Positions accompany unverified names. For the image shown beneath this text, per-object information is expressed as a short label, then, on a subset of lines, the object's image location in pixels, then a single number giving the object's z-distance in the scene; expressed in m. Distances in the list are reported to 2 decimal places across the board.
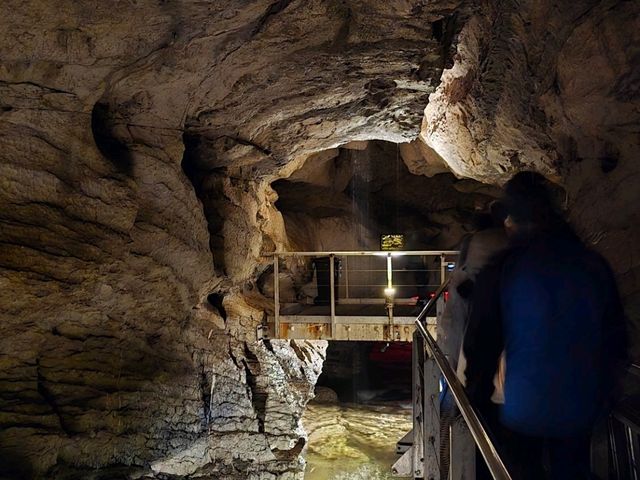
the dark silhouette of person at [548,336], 1.76
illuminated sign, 13.00
